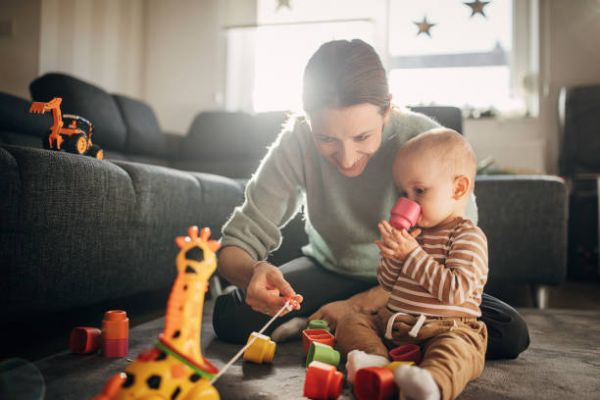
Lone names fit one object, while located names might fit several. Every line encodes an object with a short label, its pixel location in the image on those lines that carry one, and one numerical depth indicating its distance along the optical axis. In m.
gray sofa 0.92
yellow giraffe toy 0.53
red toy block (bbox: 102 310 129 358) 0.93
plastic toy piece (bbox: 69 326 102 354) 0.95
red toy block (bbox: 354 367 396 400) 0.64
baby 0.76
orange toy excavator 1.14
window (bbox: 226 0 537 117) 3.05
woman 0.87
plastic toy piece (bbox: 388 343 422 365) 0.80
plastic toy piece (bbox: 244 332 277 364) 0.90
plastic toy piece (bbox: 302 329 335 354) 0.91
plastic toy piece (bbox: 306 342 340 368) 0.81
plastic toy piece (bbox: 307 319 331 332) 1.00
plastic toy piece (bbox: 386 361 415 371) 0.68
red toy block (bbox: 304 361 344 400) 0.69
